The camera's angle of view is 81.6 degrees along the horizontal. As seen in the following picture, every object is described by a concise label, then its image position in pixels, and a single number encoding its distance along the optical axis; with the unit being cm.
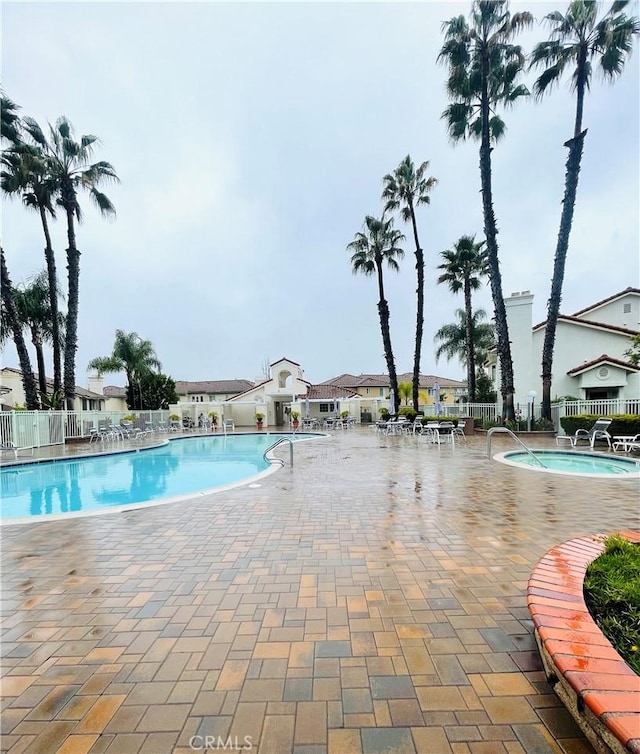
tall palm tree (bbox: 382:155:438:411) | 2266
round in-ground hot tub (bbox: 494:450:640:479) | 926
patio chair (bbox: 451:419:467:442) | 1626
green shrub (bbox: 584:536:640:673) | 199
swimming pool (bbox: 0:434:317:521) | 798
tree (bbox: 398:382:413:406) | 3238
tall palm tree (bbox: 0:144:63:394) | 1638
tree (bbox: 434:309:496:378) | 3244
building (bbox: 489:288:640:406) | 1962
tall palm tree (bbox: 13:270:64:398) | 2125
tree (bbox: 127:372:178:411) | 3241
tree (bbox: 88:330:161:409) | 3088
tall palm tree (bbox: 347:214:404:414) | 2469
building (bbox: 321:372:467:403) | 4718
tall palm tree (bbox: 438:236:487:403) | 2472
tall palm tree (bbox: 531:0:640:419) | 1413
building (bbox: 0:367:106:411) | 3506
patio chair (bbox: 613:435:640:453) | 1064
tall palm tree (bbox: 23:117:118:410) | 1709
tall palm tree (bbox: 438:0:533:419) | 1588
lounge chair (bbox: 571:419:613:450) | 1180
